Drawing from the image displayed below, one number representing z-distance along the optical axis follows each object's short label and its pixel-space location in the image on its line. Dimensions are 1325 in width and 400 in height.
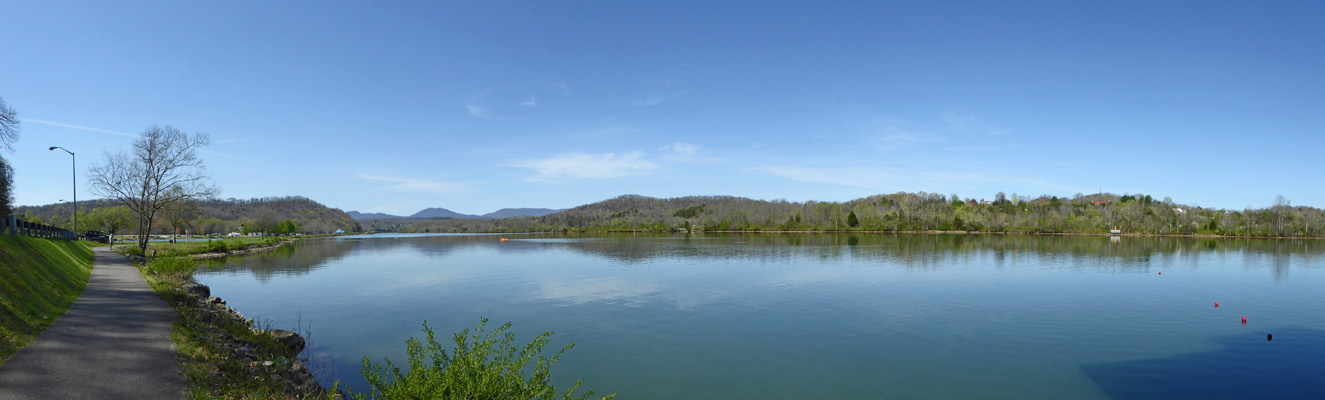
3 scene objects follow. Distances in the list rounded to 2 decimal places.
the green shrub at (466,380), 5.30
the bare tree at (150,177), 36.28
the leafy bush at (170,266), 21.98
